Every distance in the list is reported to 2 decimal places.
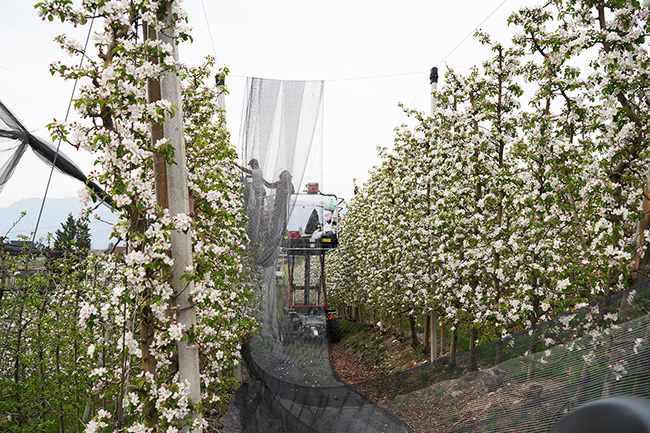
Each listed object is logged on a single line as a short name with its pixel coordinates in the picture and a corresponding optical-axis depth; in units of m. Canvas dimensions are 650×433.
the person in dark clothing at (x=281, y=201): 6.09
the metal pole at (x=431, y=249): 8.48
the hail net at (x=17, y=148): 3.70
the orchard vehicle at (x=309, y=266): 7.61
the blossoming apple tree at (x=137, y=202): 2.70
